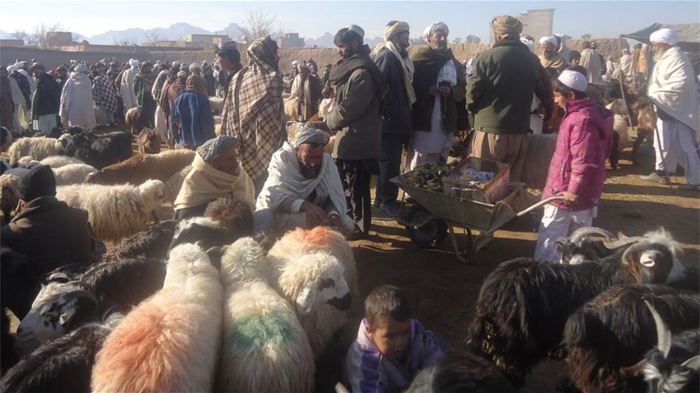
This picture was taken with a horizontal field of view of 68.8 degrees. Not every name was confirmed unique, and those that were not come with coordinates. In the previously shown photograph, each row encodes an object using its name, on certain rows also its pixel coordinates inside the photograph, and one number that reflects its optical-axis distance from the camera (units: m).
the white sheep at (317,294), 3.09
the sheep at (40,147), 7.76
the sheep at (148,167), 6.72
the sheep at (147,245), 3.82
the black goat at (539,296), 2.99
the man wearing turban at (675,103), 7.39
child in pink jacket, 4.07
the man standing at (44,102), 11.48
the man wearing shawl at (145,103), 13.09
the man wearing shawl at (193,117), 7.22
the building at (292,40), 71.59
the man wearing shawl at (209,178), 4.54
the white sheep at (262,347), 2.42
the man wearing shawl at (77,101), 10.92
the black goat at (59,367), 2.15
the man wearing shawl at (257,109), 5.56
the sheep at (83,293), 2.88
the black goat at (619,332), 2.55
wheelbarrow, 4.68
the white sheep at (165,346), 2.14
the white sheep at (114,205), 5.38
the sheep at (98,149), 7.75
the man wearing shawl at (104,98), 14.11
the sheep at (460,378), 2.04
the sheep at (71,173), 6.48
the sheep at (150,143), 8.85
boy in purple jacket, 2.66
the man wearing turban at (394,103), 6.20
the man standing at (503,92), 5.59
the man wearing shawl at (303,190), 4.50
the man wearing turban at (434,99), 6.71
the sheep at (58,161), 6.89
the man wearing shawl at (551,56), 8.95
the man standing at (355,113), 5.56
